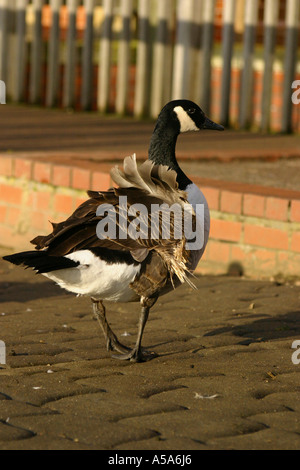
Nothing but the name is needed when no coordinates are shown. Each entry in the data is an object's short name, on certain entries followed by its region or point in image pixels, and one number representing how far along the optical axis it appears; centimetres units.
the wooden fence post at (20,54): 1218
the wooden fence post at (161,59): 1128
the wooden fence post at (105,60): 1152
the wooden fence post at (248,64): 1070
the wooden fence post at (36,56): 1223
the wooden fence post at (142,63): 1138
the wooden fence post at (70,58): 1175
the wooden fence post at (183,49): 1095
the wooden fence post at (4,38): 1228
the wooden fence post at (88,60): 1158
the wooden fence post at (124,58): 1160
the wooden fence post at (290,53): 1046
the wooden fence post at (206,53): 1083
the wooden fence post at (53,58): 1188
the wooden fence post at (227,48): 1068
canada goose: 441
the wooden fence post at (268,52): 1057
